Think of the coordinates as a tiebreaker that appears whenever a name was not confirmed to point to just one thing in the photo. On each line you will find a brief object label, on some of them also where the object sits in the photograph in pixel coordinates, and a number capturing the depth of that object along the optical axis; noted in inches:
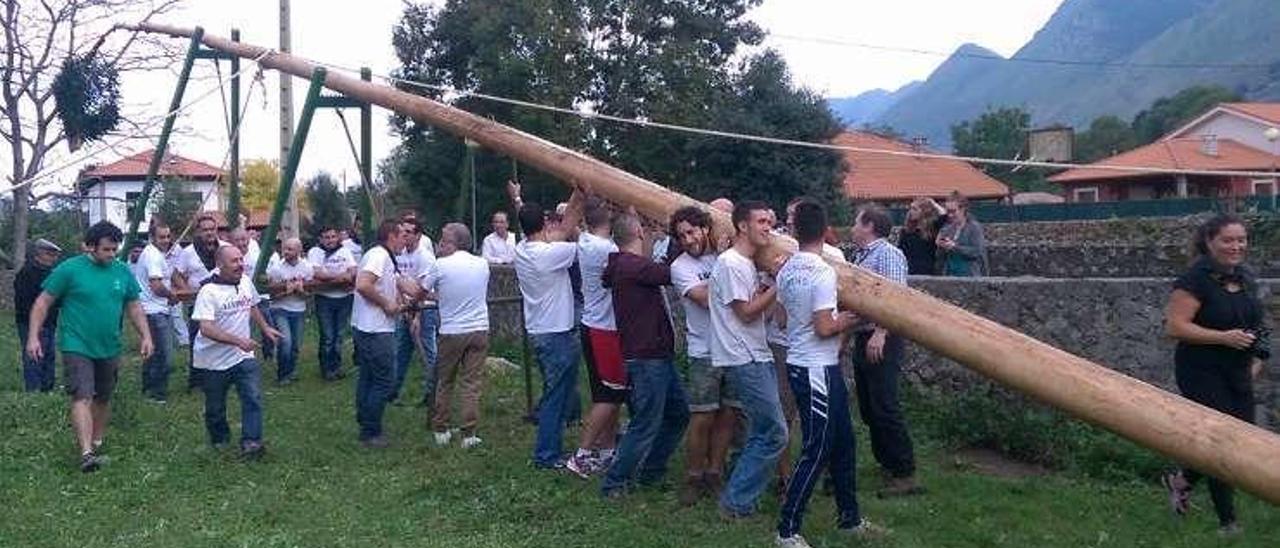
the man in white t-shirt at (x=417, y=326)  467.5
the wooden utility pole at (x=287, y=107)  791.7
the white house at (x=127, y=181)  2012.1
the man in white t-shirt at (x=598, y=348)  343.6
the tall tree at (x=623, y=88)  1212.5
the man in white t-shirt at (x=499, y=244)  574.2
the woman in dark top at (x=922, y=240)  448.8
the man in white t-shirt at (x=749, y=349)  291.9
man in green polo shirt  379.9
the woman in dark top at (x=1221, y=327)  286.7
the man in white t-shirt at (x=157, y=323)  519.5
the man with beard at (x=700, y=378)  311.7
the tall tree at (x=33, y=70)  944.3
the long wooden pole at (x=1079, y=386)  165.6
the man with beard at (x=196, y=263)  510.0
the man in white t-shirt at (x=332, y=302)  539.5
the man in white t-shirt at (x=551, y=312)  355.9
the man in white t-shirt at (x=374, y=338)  402.0
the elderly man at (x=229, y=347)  381.1
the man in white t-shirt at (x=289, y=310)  557.0
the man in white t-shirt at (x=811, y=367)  271.0
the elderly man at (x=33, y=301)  518.3
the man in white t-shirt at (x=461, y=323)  394.3
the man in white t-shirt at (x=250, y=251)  533.6
